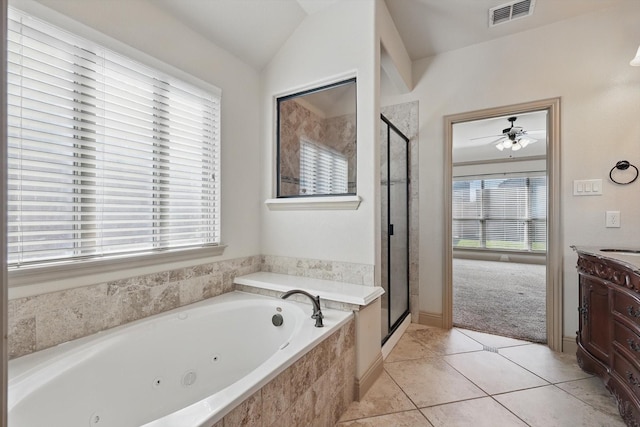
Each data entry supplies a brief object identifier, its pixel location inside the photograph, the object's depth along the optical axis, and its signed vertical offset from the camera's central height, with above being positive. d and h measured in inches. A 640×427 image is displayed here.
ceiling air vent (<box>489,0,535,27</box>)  83.7 +62.5
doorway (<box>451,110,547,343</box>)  162.2 +0.9
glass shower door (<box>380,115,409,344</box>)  88.5 -4.4
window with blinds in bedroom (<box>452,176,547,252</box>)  239.8 +0.0
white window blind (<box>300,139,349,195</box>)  81.9 +13.3
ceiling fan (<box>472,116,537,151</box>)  153.9 +42.2
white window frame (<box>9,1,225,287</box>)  47.6 -9.6
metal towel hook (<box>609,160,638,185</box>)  80.6 +13.4
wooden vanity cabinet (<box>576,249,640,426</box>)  56.1 -26.9
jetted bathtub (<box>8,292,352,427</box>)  39.4 -27.8
